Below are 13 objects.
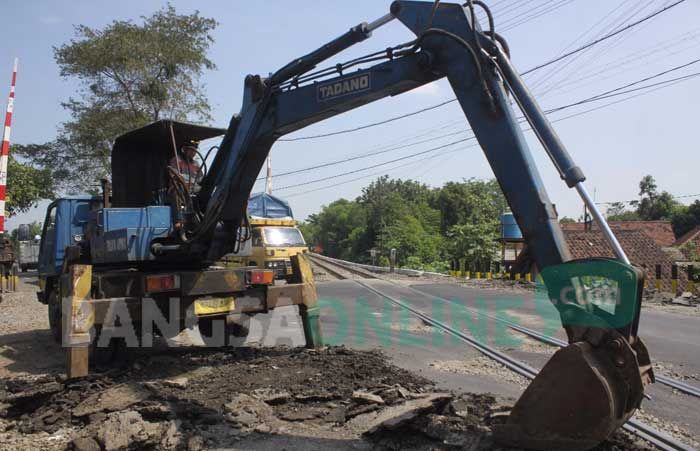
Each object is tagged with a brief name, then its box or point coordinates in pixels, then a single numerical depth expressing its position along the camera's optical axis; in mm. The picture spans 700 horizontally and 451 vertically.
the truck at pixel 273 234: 21281
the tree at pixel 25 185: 27578
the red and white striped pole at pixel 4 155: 11625
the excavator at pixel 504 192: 3854
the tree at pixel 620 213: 72600
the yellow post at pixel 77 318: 6559
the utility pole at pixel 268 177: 36594
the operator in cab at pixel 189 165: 7997
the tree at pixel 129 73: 25109
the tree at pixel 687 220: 54438
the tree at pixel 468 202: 51706
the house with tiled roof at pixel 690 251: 29678
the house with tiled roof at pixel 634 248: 25597
